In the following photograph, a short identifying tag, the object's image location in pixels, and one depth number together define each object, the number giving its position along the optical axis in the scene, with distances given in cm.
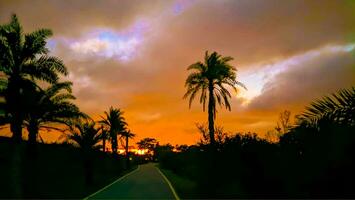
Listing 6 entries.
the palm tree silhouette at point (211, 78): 4316
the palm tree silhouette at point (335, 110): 669
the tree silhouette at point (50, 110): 2904
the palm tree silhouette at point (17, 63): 2245
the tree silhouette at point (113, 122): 7281
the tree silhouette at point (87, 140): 3912
